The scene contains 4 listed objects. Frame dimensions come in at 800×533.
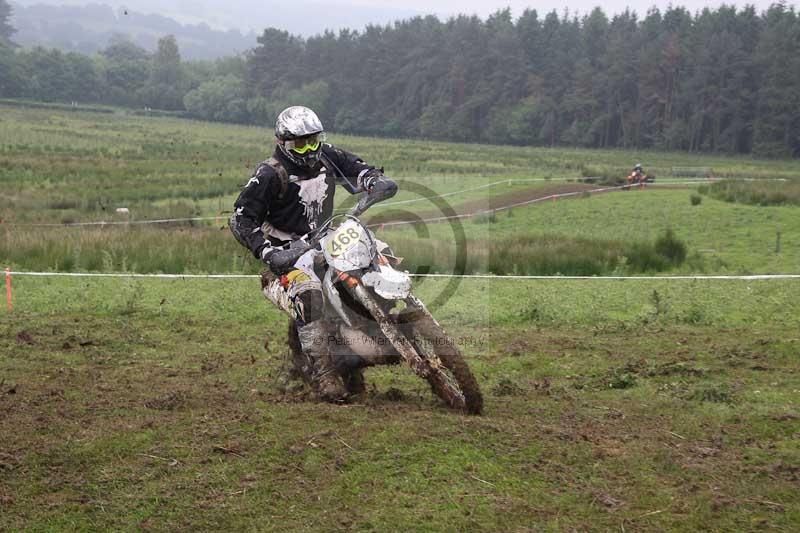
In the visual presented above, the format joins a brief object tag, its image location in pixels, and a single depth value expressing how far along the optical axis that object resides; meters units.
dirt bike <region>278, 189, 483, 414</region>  7.60
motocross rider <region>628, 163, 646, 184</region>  42.38
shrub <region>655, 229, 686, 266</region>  19.88
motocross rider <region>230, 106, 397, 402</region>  8.32
